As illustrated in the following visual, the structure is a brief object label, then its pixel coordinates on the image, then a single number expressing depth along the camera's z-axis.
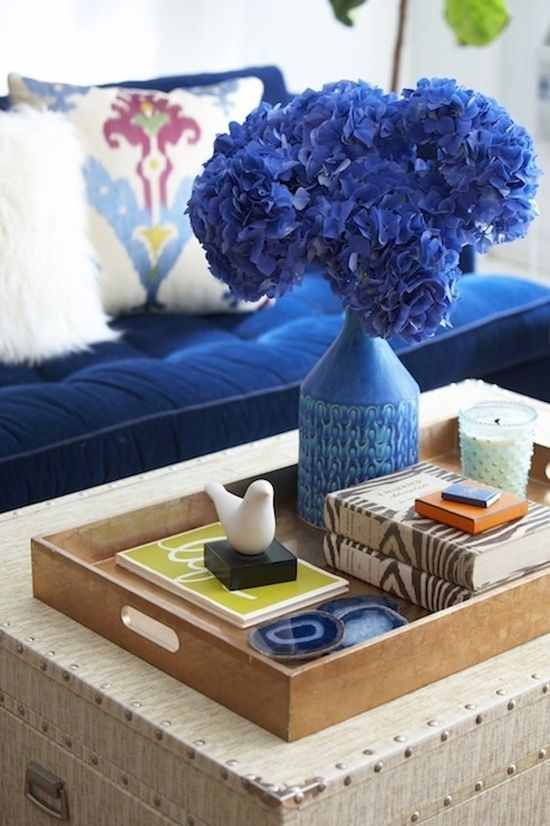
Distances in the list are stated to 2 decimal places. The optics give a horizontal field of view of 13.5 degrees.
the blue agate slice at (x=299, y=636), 2.38
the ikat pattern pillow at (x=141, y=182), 3.68
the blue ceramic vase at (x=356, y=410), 2.70
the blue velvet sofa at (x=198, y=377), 3.20
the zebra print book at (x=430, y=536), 2.51
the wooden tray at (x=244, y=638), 2.31
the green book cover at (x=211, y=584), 2.49
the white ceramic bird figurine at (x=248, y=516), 2.51
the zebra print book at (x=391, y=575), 2.54
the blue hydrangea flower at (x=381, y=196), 2.54
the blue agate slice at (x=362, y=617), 2.45
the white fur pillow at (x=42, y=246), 3.45
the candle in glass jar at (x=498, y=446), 2.79
